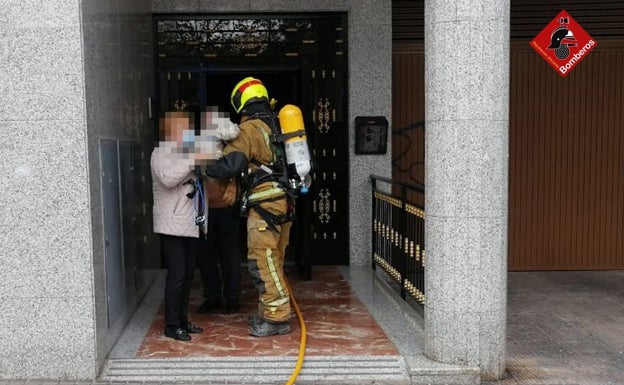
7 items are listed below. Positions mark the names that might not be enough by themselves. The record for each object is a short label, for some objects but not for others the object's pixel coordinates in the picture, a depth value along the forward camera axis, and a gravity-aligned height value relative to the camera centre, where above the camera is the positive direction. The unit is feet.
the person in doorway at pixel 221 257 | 20.02 -3.44
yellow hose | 15.55 -5.07
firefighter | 17.61 -1.63
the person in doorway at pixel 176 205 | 16.94 -1.58
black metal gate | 26.48 +3.22
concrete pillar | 15.21 -0.88
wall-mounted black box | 26.25 +0.22
